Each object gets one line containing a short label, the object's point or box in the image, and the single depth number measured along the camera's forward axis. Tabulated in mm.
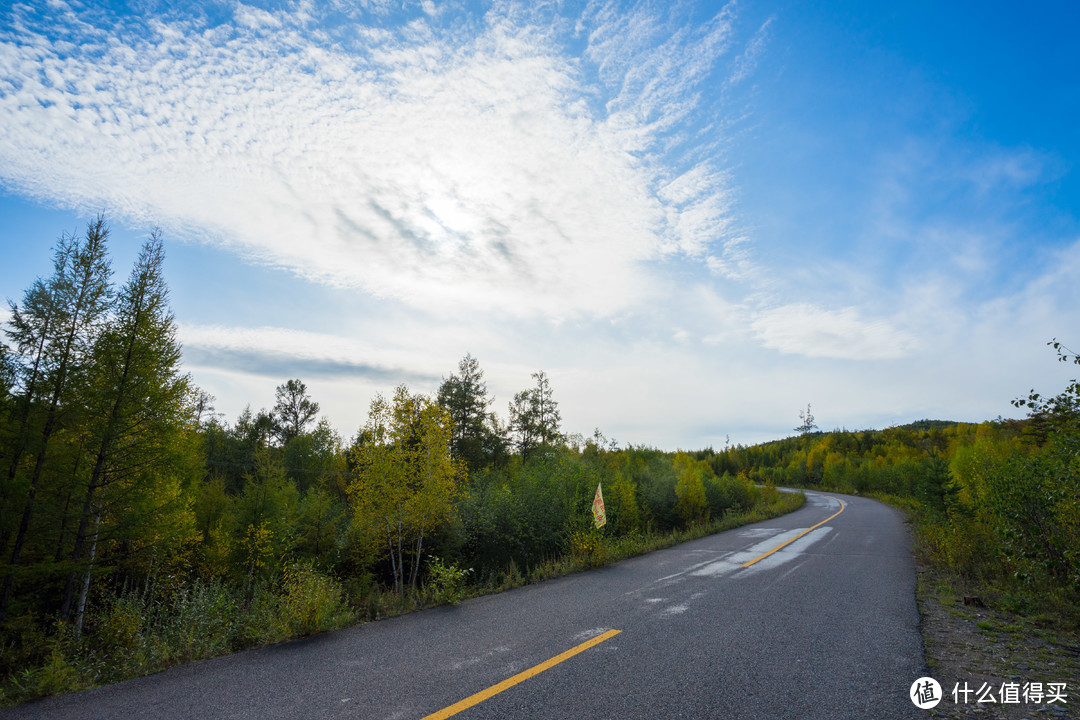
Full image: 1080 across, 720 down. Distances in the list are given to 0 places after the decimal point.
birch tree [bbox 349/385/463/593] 12008
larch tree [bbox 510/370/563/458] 38781
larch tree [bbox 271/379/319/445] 46812
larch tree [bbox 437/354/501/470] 34091
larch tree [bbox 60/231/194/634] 10109
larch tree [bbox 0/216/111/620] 9719
